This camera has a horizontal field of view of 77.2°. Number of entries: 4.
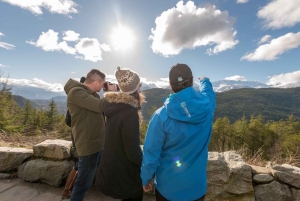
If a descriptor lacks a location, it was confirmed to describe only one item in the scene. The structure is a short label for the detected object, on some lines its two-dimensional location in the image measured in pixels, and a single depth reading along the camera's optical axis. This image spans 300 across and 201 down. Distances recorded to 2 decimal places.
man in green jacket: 2.65
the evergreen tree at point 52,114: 46.25
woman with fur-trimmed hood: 1.96
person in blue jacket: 1.69
